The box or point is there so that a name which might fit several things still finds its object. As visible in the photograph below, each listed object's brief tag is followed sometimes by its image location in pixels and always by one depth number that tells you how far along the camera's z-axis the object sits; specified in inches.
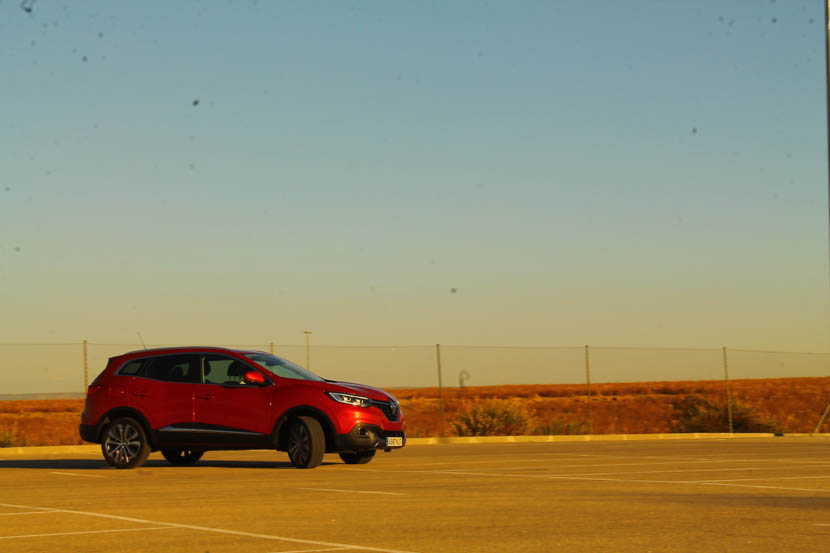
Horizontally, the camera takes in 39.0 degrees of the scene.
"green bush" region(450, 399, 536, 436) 1182.9
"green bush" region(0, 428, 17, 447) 1007.0
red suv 668.7
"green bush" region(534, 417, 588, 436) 1202.6
